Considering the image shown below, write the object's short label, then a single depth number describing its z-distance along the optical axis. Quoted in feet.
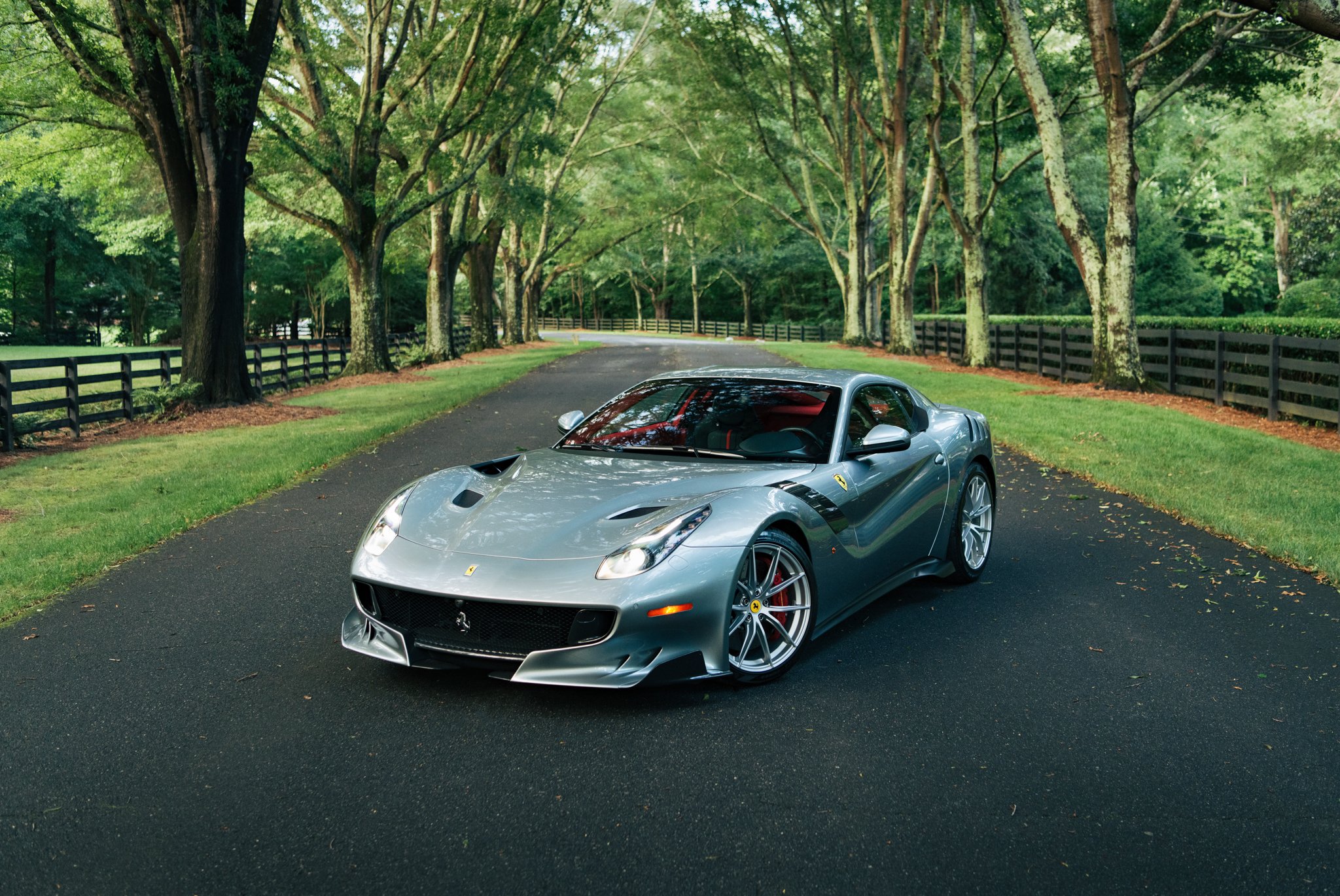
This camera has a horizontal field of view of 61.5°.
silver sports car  14.69
